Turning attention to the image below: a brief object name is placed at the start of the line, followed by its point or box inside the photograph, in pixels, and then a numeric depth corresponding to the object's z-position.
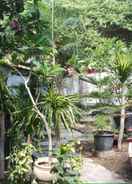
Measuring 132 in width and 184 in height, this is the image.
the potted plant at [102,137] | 7.86
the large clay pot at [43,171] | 5.50
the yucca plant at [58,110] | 5.77
